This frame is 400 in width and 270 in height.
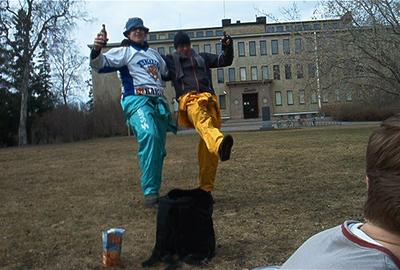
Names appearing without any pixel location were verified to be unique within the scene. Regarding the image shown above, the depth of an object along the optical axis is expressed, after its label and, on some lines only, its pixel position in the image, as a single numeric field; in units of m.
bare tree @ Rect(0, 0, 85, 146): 36.09
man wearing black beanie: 5.17
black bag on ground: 3.76
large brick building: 67.69
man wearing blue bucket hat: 5.26
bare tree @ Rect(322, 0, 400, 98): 17.59
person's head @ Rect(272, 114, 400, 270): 1.37
